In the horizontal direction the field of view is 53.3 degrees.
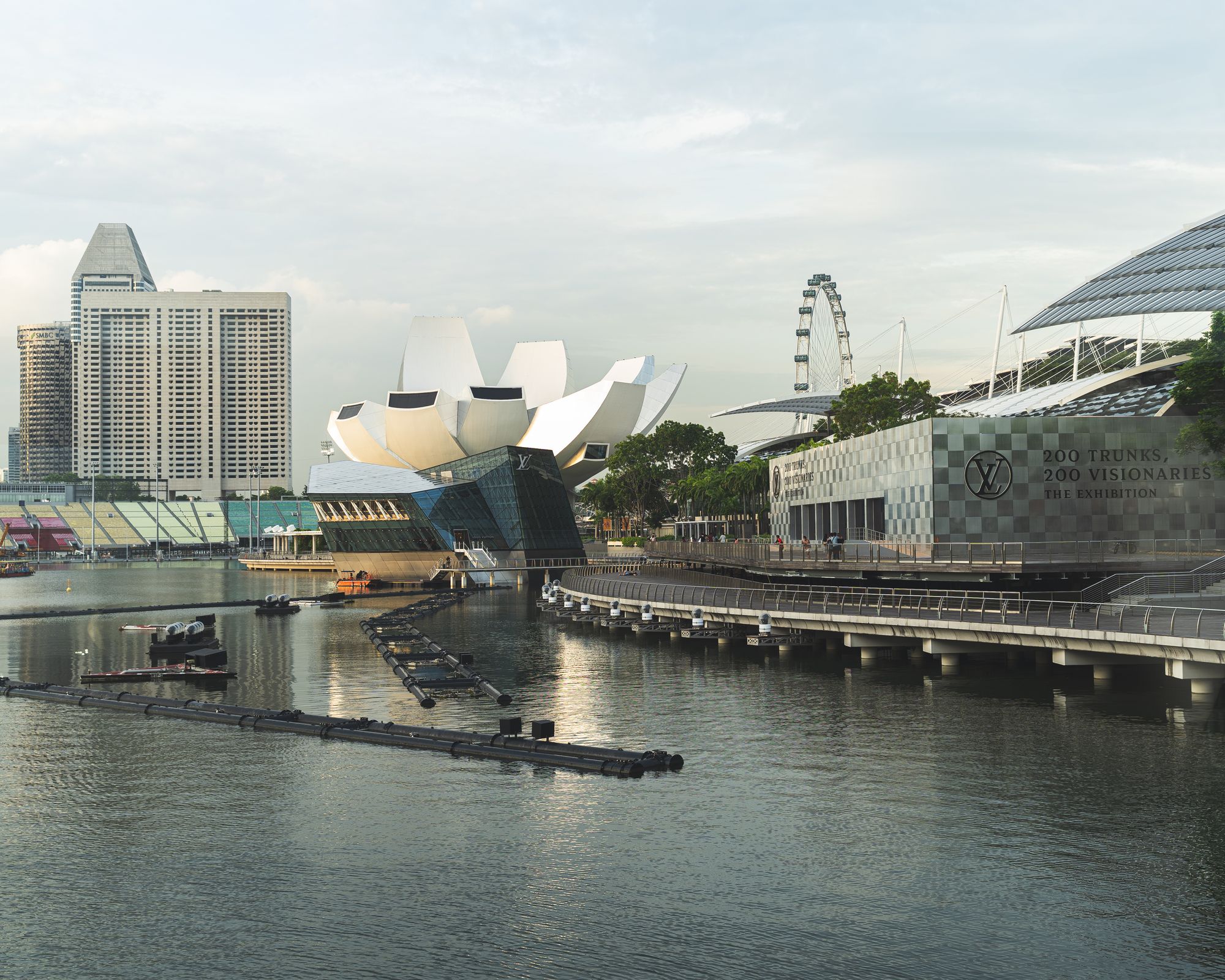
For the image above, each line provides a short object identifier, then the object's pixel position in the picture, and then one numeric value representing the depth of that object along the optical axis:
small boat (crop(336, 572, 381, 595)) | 106.19
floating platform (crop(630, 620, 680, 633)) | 56.28
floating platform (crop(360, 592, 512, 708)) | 40.38
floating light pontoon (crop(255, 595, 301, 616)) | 77.75
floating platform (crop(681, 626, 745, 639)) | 52.06
